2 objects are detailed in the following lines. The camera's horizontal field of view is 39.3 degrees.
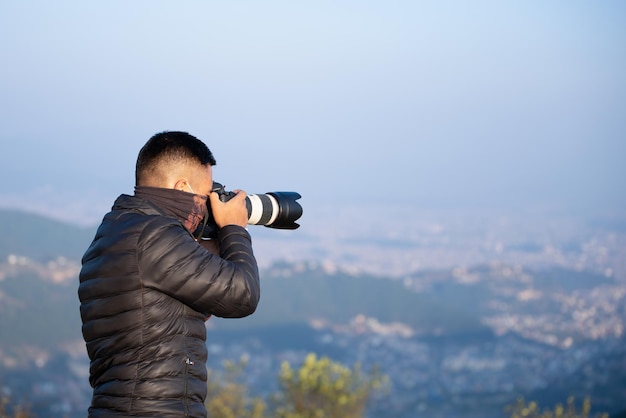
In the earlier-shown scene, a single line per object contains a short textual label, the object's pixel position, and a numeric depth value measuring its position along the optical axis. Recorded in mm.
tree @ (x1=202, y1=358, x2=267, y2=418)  8711
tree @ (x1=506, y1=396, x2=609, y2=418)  7599
